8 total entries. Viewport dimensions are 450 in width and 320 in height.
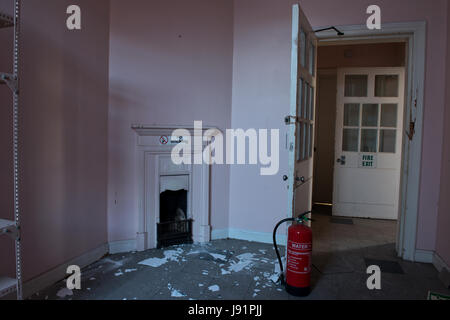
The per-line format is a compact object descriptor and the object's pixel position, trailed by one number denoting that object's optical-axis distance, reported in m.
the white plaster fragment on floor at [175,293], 2.53
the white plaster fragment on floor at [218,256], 3.33
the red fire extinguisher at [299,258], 2.51
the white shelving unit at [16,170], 1.80
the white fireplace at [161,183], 3.43
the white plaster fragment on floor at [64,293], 2.48
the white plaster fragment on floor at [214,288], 2.64
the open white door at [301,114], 2.61
